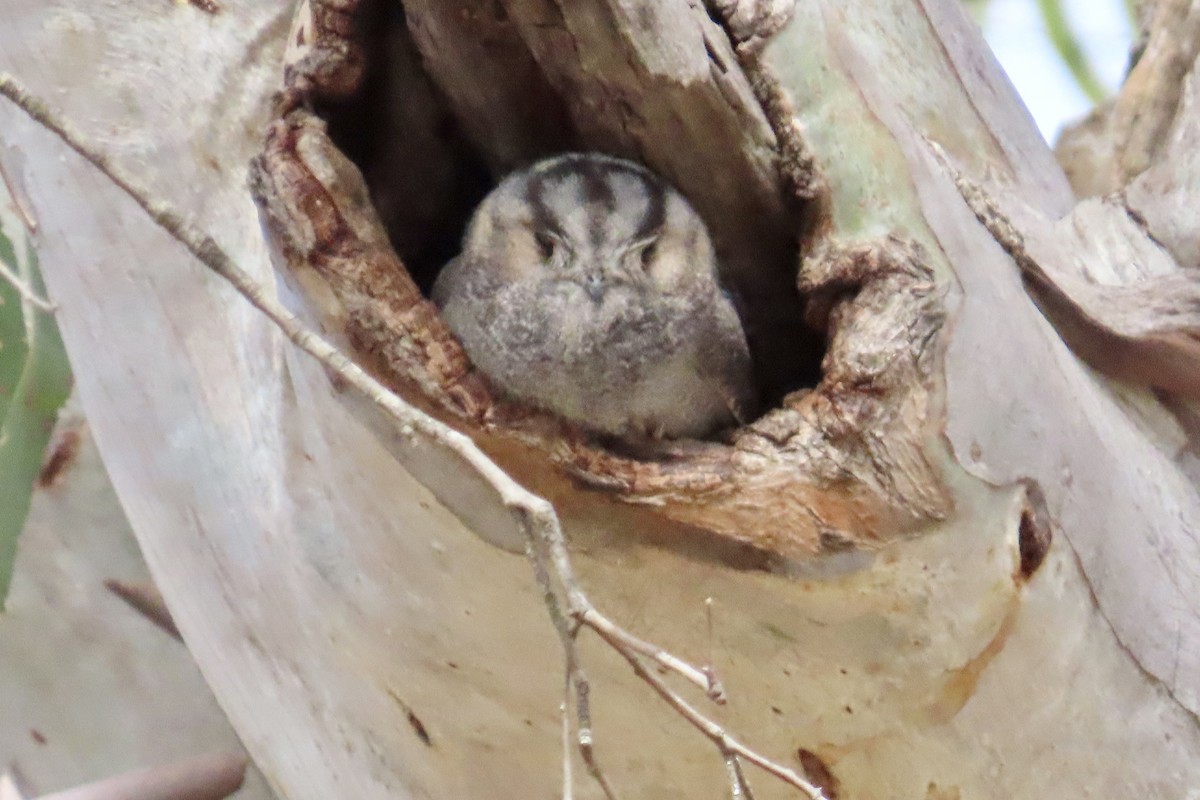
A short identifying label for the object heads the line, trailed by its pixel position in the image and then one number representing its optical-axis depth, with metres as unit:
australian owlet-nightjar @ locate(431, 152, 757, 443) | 3.38
